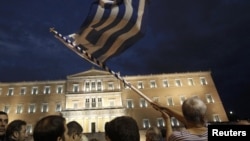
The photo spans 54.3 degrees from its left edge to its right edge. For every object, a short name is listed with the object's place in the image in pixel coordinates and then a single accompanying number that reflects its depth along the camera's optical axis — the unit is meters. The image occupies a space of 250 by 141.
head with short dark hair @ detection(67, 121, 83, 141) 4.77
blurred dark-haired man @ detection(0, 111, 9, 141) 5.14
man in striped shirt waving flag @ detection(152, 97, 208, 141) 3.27
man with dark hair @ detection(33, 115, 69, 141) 3.02
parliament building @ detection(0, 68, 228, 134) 44.72
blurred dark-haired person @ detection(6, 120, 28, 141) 4.52
